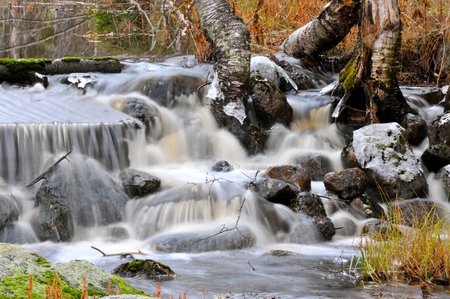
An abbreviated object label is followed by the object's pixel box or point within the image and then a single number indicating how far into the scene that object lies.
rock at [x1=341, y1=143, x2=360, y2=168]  15.56
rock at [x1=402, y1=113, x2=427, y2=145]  17.19
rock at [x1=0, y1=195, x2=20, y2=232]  12.70
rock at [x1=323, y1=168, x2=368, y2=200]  14.15
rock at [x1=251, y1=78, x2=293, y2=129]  17.60
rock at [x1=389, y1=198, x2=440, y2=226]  13.53
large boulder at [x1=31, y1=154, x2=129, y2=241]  12.82
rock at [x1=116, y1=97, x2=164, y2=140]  17.13
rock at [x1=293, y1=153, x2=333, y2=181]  15.91
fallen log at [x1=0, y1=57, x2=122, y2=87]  18.60
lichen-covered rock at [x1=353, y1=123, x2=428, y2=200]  14.69
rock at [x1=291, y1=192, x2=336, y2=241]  12.90
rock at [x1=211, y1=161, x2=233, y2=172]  15.49
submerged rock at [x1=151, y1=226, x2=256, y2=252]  11.96
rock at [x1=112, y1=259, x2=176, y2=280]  9.39
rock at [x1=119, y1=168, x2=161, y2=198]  14.01
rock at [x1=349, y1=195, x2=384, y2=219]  13.77
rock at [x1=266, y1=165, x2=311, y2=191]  14.25
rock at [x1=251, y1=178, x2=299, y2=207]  13.56
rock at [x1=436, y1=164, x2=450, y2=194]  15.16
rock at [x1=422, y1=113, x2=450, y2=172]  15.62
